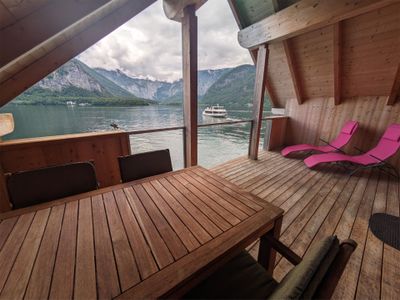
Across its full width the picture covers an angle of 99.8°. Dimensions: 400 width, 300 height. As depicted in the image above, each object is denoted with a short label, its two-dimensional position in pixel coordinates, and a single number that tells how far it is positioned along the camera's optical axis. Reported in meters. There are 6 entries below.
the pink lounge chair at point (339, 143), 3.60
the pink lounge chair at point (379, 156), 2.90
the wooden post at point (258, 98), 3.44
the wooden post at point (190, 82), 2.30
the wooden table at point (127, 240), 0.64
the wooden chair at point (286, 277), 0.49
